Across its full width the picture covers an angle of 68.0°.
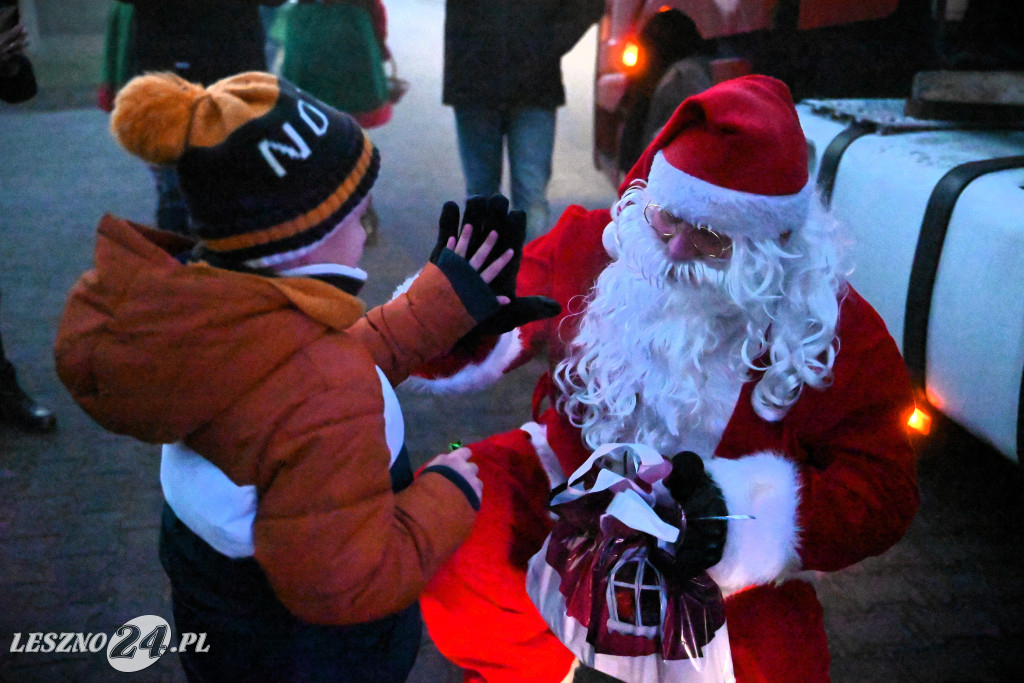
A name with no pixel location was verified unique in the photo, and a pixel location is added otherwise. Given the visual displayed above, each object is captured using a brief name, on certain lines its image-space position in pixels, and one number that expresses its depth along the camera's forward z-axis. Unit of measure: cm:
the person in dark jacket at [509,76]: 358
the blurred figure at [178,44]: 332
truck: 230
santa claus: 156
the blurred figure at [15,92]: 268
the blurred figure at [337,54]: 424
